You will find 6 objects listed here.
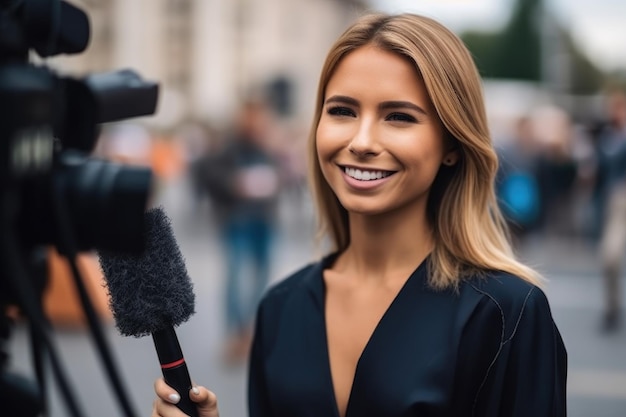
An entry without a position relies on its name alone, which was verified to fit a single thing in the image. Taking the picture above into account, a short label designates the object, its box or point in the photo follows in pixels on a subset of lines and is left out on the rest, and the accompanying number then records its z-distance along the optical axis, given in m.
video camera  1.21
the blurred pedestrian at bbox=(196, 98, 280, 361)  7.71
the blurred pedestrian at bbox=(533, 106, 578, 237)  12.63
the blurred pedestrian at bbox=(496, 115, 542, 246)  9.02
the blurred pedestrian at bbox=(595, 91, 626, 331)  8.71
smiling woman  1.97
